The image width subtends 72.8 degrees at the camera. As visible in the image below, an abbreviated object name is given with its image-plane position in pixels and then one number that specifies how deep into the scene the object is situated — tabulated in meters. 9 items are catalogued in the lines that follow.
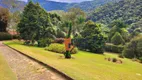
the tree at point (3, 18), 18.35
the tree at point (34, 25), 13.79
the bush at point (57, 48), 11.22
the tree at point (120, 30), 26.63
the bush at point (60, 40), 14.76
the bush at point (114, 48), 21.39
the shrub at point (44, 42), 13.53
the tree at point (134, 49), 15.03
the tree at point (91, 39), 15.28
